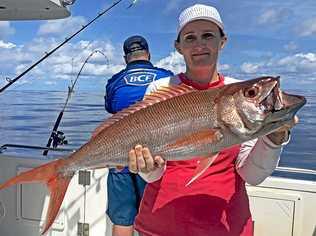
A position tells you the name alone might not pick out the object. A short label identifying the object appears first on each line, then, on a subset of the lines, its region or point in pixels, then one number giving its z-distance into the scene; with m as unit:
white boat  1.70
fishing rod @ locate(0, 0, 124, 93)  2.10
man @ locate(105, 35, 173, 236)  1.73
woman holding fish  0.98
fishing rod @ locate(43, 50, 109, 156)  2.31
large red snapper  0.86
